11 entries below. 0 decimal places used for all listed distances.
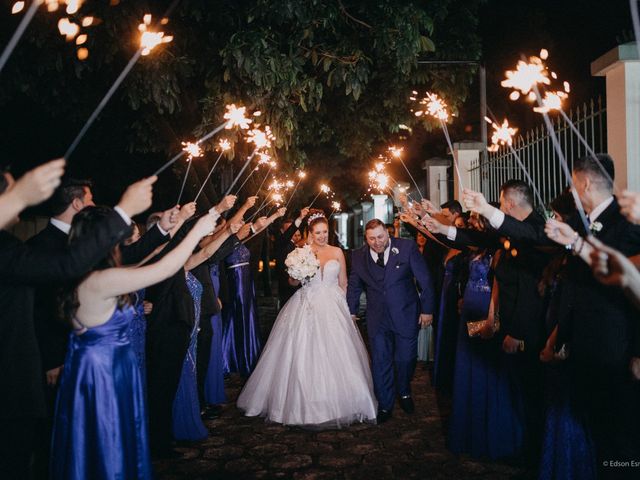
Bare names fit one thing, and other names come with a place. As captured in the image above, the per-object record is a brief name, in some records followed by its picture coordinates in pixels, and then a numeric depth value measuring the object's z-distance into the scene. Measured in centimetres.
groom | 630
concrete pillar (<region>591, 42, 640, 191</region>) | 480
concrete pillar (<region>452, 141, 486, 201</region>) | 991
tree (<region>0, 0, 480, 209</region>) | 704
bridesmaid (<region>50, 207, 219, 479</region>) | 321
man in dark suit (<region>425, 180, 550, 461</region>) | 446
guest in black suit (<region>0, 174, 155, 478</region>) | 287
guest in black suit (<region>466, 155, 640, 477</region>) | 331
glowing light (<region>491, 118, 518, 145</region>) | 522
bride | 595
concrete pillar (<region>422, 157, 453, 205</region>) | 1194
